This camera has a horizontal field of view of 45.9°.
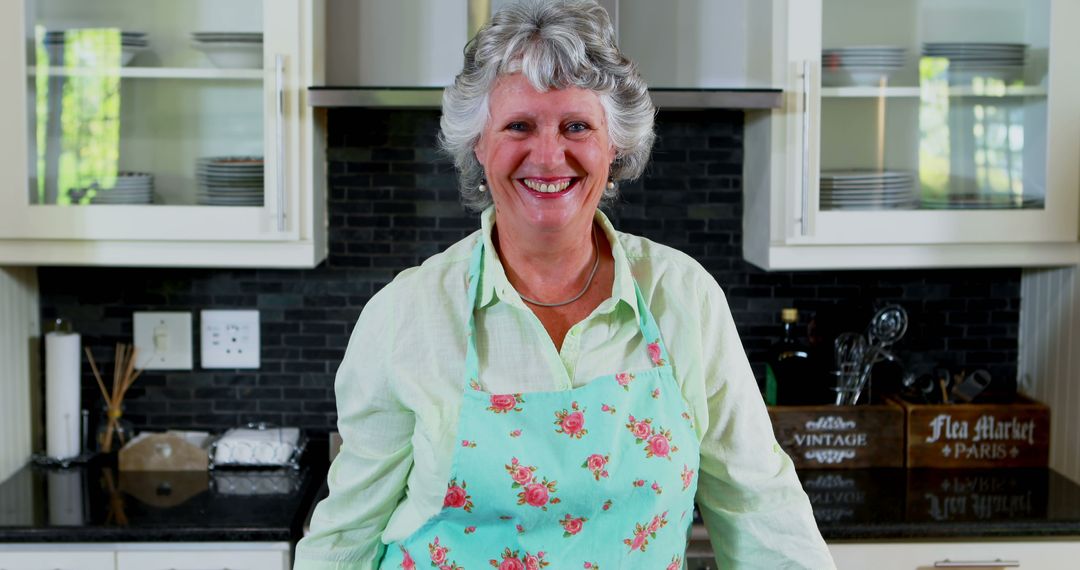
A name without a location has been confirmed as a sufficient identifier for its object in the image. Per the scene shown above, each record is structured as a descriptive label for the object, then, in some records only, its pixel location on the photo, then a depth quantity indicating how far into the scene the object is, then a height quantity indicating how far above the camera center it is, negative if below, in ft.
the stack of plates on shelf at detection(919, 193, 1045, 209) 8.82 +0.17
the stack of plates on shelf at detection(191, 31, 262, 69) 8.49 +1.17
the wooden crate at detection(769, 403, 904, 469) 9.18 -1.51
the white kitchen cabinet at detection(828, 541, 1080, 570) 8.17 -2.11
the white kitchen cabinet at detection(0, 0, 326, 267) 8.45 +0.58
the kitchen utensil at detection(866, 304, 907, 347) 9.56 -0.75
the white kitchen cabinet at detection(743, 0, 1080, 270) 8.67 +0.54
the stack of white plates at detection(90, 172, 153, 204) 8.57 +0.21
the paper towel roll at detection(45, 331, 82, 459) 9.28 -1.24
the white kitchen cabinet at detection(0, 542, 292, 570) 7.94 -2.08
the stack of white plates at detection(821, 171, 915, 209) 8.71 +0.25
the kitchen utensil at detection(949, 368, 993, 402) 9.43 -1.18
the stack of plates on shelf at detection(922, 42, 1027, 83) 8.82 +1.18
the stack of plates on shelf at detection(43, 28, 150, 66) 8.50 +1.20
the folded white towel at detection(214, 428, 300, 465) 9.23 -1.65
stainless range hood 8.31 +0.83
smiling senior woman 5.39 -0.71
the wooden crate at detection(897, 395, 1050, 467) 9.24 -1.51
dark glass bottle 9.37 -1.11
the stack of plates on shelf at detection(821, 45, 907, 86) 8.65 +1.10
